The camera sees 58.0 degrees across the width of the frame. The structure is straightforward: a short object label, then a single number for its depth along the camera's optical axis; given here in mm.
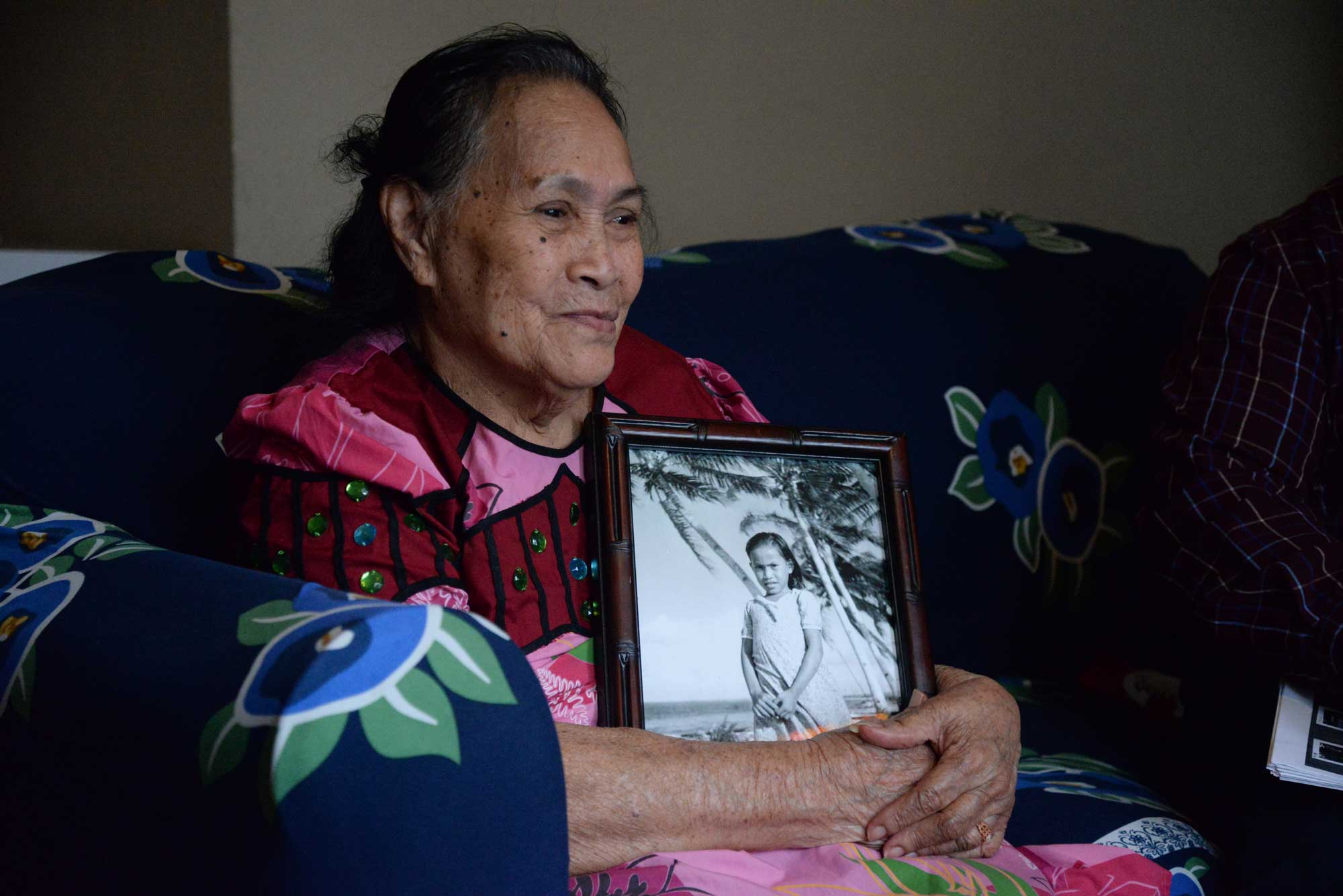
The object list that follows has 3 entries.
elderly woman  1127
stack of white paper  1366
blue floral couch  730
